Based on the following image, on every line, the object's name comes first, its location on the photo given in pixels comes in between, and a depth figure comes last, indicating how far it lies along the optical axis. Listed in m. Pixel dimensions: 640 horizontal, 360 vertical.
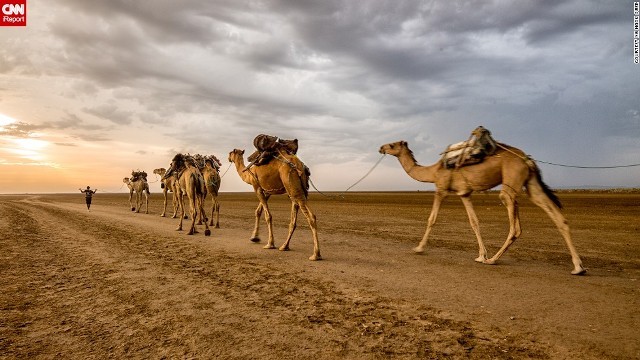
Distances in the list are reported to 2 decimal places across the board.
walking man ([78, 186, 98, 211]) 30.61
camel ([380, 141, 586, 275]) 8.08
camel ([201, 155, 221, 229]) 16.31
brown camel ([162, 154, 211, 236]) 14.05
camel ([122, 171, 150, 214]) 27.43
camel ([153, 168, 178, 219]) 20.80
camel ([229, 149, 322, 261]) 9.55
